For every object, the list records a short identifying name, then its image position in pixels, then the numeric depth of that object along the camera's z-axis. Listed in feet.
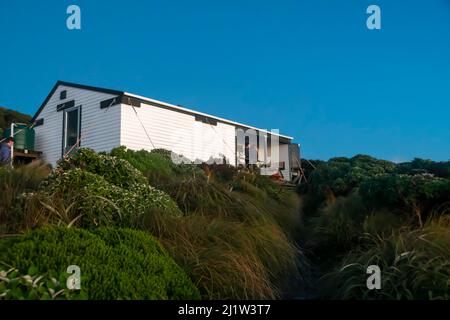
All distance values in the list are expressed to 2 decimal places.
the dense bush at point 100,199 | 12.34
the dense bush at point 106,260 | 7.79
